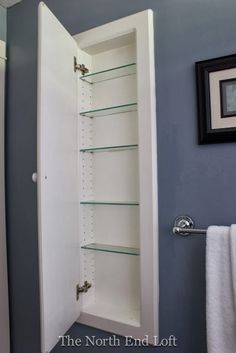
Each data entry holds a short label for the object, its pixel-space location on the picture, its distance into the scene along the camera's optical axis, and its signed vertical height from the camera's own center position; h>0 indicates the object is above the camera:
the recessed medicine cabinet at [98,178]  0.90 +0.03
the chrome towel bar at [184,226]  0.93 -0.15
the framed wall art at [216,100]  0.90 +0.29
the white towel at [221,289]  0.82 -0.32
